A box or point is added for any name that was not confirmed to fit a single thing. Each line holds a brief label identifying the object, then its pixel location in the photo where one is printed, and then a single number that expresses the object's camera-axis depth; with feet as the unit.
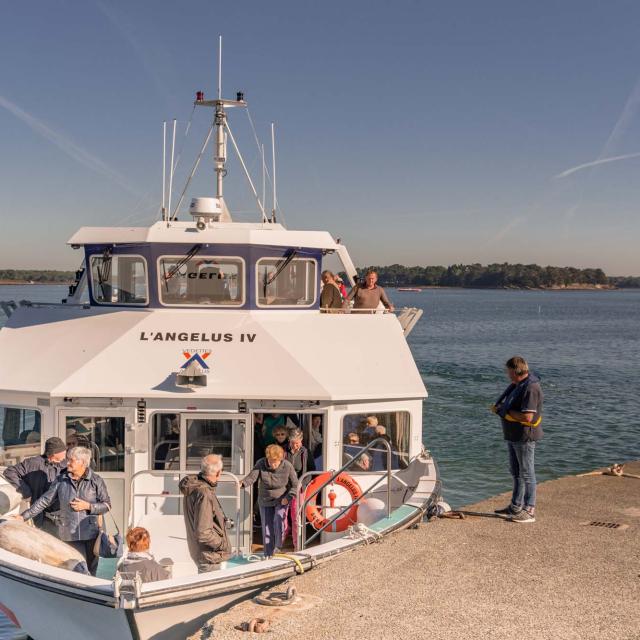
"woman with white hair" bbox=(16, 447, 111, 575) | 22.88
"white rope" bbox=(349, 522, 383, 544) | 24.56
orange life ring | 26.76
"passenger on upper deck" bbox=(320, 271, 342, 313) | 35.94
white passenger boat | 27.30
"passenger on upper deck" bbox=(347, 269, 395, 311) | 36.60
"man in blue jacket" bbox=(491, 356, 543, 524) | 26.63
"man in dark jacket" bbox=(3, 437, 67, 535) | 24.64
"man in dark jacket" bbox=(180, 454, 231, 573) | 22.27
